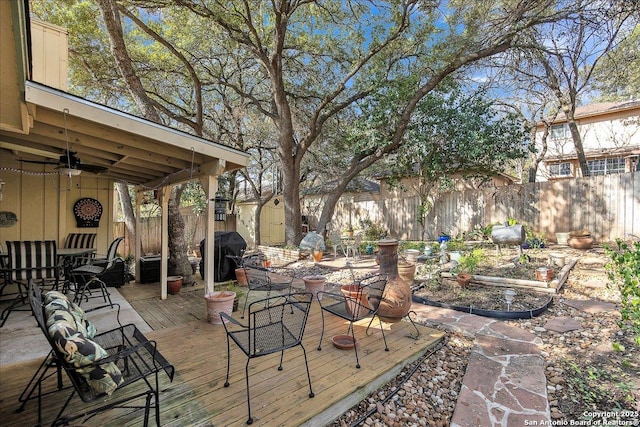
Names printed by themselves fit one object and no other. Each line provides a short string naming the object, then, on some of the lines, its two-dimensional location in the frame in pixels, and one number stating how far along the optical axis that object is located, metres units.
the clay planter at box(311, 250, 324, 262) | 8.77
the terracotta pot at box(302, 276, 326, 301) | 4.97
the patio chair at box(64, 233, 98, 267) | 5.82
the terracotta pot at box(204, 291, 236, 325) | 3.96
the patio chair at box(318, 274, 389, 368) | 3.23
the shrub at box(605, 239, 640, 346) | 2.14
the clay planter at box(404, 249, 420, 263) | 7.44
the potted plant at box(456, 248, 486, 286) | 5.31
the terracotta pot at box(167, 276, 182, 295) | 5.42
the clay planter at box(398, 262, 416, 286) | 5.35
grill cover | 6.27
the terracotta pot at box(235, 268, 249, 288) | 5.91
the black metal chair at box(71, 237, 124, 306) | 4.37
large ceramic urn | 3.66
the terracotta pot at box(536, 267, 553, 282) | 5.09
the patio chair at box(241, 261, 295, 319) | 4.29
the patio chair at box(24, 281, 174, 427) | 1.76
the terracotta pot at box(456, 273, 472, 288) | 5.27
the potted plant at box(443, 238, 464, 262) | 8.13
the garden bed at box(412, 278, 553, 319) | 4.31
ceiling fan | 3.81
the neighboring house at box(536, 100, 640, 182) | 13.95
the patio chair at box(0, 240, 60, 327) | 3.92
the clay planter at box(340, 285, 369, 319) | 3.24
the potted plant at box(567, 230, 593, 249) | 7.55
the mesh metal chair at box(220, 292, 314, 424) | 2.31
